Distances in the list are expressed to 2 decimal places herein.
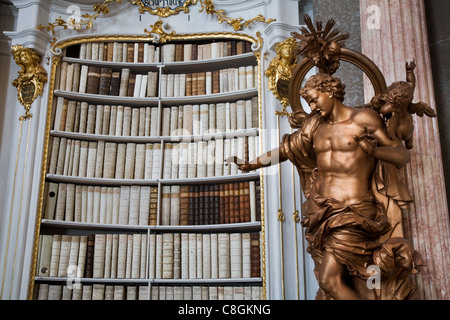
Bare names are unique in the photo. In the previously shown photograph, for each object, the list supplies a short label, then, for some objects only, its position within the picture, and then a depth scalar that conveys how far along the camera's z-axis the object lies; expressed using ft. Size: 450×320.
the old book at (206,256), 11.94
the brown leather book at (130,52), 13.80
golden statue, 7.12
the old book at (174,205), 12.53
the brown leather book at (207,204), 12.41
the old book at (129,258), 12.12
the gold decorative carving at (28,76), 12.98
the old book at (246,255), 11.78
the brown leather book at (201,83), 13.41
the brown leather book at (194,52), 13.74
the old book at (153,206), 12.61
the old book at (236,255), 11.83
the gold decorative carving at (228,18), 13.24
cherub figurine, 7.54
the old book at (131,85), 13.53
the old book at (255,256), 11.74
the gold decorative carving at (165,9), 13.98
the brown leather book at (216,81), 13.37
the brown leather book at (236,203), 12.26
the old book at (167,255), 12.05
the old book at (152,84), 13.50
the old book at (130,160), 12.95
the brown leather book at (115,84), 13.56
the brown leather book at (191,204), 12.50
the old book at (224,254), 11.85
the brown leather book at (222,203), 12.34
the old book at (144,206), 12.59
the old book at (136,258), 12.09
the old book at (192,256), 12.00
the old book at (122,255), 12.11
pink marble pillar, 8.23
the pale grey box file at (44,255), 11.98
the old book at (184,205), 12.50
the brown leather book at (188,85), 13.50
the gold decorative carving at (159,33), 13.80
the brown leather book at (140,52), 13.80
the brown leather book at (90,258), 12.13
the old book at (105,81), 13.53
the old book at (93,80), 13.50
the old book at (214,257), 11.90
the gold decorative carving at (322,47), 8.03
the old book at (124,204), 12.62
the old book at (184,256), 12.03
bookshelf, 12.02
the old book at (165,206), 12.60
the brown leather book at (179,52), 13.80
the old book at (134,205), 12.61
